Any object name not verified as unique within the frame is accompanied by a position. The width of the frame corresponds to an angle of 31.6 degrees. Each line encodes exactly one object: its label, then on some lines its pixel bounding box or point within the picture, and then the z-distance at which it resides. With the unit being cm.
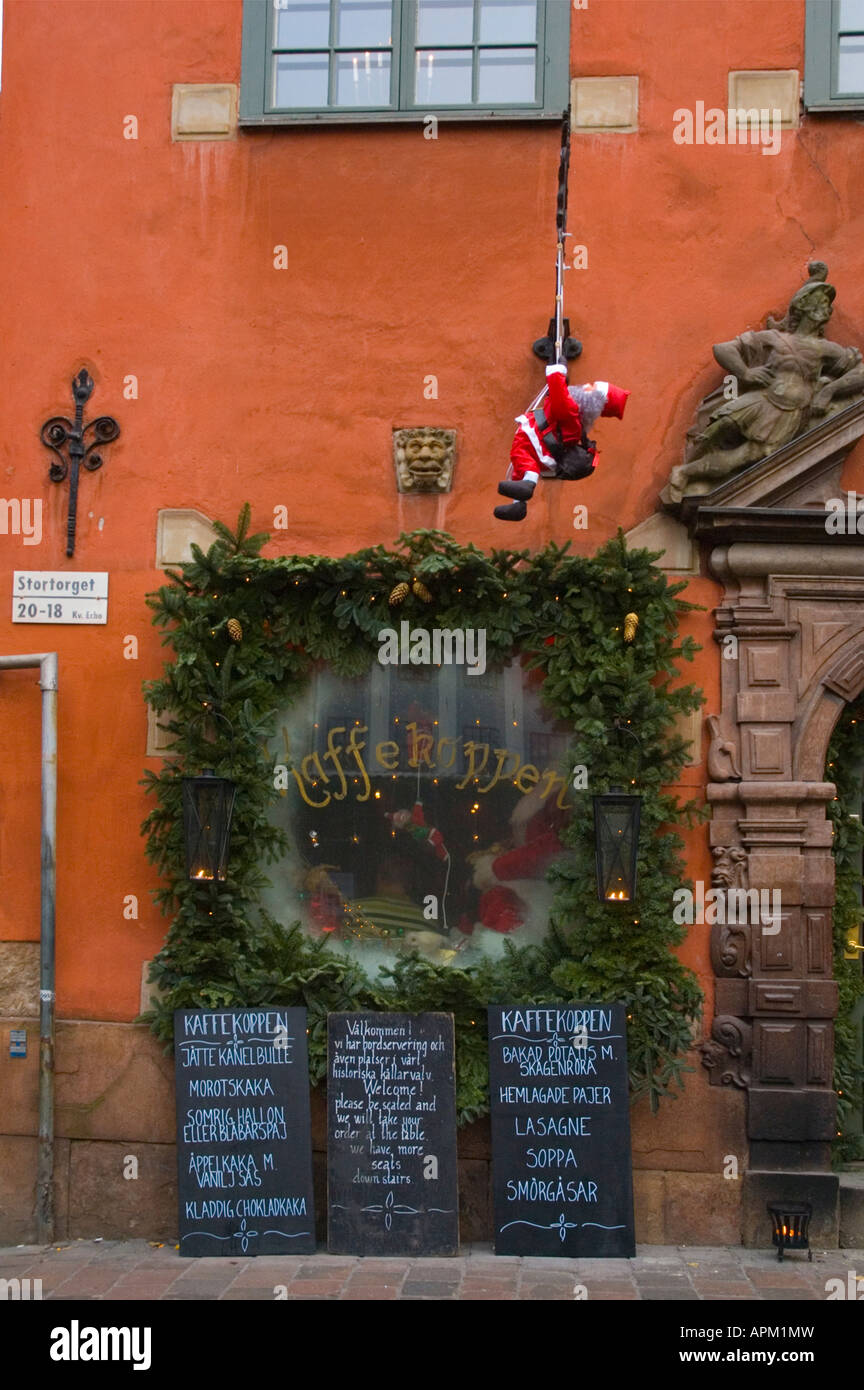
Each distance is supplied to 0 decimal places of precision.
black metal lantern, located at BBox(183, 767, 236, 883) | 720
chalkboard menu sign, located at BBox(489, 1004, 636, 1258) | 701
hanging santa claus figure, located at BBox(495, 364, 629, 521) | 668
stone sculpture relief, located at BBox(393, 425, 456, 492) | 761
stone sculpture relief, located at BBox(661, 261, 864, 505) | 743
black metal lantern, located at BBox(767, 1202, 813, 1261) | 690
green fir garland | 727
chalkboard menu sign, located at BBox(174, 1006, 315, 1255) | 707
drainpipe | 740
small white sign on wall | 776
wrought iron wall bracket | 783
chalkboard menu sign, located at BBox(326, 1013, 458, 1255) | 705
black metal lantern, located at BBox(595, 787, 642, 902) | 711
